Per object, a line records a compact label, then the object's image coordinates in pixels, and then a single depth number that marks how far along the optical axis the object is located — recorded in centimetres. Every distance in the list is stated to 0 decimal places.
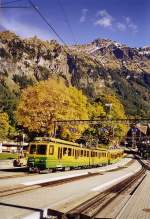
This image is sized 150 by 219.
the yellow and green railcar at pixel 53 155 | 4009
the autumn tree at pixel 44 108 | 6662
